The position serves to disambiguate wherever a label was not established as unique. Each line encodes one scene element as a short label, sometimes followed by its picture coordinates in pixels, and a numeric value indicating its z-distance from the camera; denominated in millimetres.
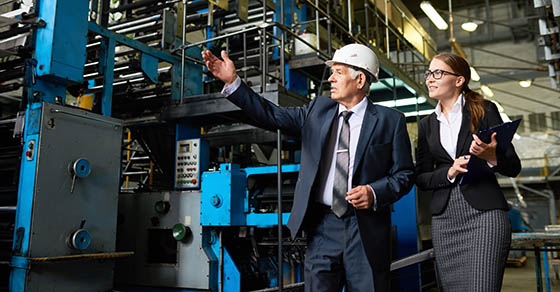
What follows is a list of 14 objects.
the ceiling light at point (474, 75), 10266
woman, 1767
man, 1793
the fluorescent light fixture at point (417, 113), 8042
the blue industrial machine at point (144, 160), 3424
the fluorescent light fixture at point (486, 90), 11680
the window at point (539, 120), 17531
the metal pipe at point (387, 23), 6494
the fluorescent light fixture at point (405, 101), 7539
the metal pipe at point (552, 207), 16172
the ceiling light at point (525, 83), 12731
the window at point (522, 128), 17812
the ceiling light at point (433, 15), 7245
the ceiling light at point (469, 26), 9080
